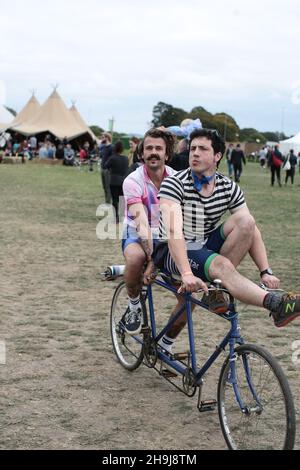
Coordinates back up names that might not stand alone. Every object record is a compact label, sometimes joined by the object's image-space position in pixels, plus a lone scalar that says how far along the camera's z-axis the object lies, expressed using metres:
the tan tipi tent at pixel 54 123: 53.28
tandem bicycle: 3.63
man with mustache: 4.90
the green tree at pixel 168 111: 69.44
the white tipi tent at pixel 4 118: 51.90
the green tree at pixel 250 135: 112.89
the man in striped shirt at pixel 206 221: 4.16
